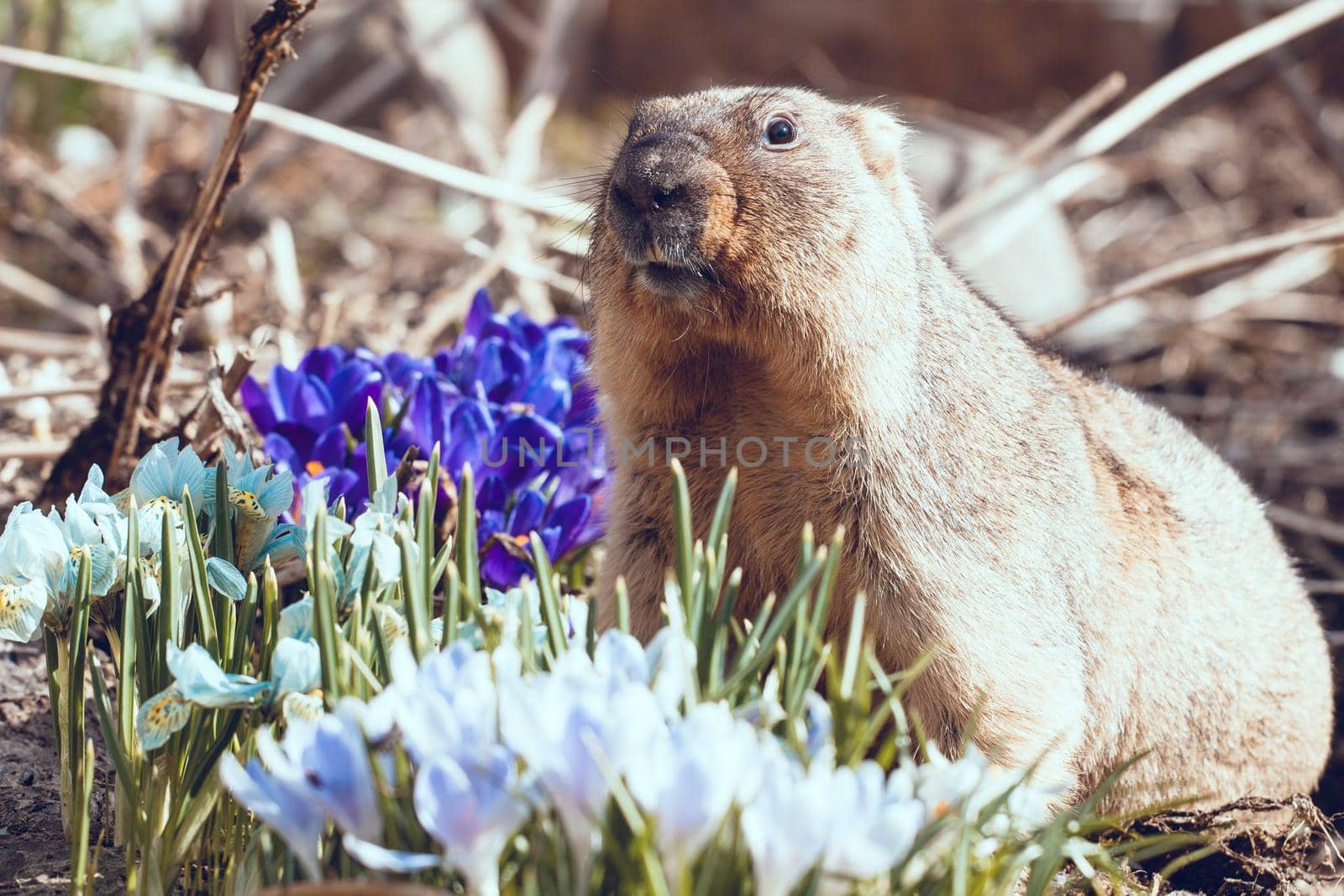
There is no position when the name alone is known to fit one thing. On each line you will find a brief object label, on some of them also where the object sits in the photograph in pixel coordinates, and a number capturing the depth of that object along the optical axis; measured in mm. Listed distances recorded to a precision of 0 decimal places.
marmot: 5777
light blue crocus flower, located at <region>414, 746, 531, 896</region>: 3754
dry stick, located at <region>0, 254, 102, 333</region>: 11914
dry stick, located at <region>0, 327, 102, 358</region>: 10758
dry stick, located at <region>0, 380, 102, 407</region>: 8427
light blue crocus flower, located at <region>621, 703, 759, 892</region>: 3752
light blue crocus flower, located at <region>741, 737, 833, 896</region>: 3734
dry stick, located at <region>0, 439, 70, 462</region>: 8352
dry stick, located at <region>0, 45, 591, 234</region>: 8391
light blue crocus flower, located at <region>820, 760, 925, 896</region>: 3797
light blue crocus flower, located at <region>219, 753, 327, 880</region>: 3955
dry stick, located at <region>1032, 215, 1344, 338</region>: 9695
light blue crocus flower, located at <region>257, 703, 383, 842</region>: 3943
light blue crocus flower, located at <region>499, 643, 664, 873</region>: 3826
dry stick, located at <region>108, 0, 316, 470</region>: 6437
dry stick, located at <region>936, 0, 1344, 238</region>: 10828
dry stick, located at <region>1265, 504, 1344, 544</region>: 10250
